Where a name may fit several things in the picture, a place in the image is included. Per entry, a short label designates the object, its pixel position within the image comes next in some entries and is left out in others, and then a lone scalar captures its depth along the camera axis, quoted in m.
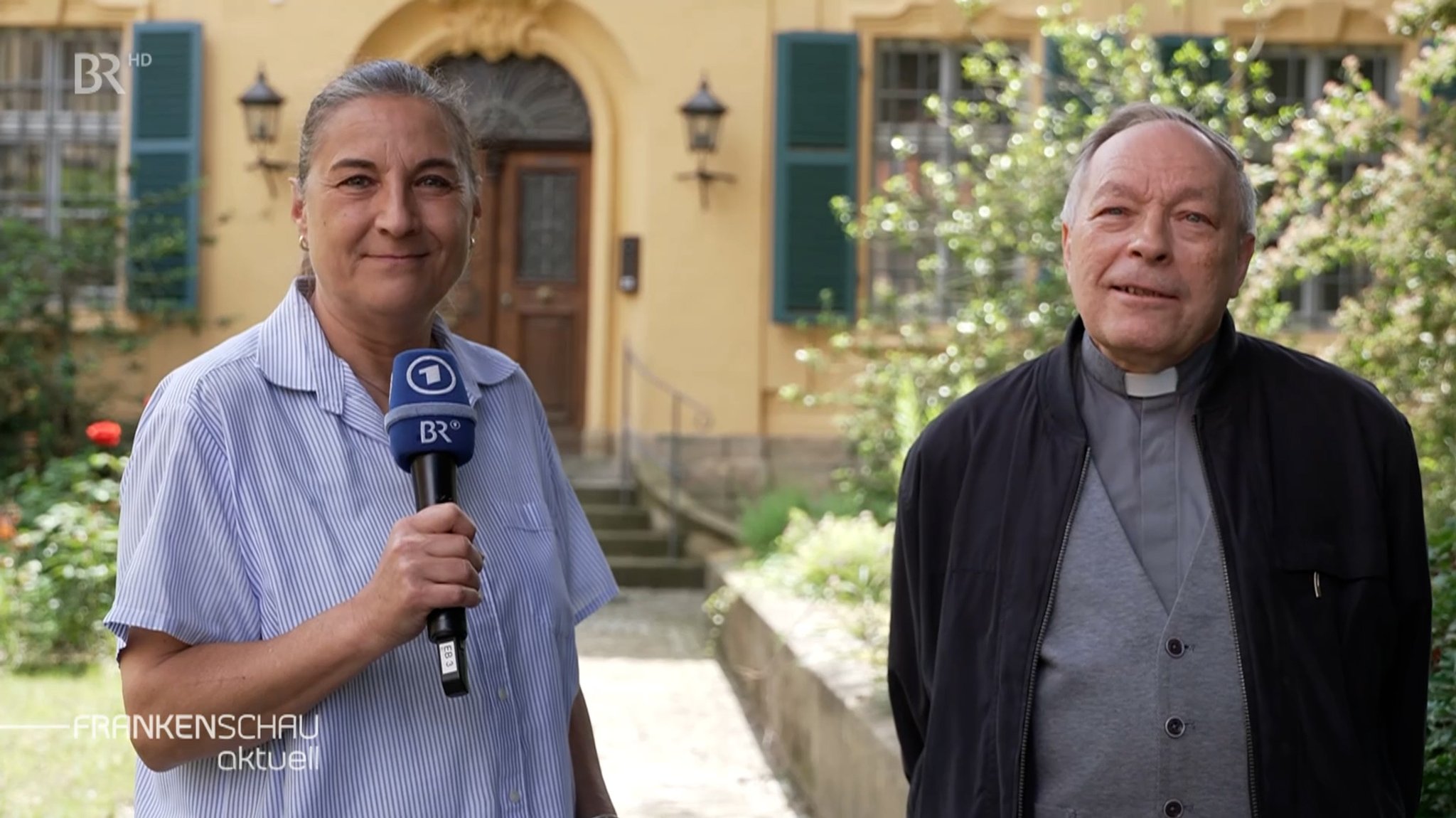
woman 2.14
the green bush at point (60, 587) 8.47
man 2.63
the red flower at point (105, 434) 7.74
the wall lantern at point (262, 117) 13.18
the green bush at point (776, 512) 10.25
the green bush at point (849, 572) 7.18
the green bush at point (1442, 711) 3.53
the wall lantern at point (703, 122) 13.12
